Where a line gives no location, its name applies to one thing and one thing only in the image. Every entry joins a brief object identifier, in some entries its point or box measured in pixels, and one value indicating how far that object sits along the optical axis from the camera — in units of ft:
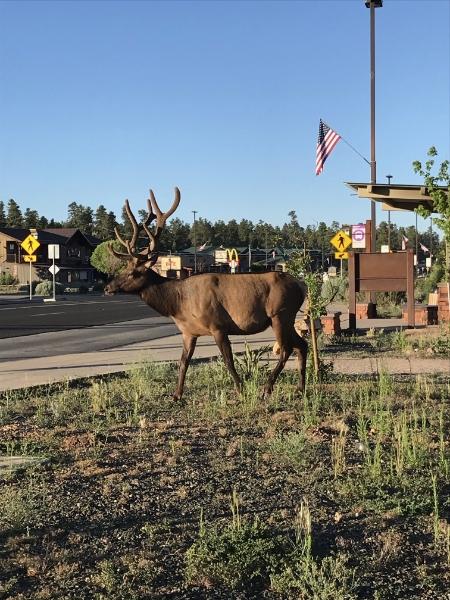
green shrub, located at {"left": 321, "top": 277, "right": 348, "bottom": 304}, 91.15
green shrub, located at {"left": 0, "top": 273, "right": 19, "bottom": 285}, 216.74
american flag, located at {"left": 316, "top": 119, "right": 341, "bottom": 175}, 81.30
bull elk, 28.09
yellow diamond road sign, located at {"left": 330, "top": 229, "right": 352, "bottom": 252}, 99.09
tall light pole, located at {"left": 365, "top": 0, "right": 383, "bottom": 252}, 85.20
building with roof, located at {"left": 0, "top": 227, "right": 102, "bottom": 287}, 258.57
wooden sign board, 62.44
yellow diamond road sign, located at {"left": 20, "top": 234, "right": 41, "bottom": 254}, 133.08
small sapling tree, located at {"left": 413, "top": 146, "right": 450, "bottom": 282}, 42.95
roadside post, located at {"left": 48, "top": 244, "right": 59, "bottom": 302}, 140.36
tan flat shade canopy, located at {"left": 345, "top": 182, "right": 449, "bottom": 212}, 50.16
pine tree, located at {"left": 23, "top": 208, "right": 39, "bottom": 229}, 380.37
